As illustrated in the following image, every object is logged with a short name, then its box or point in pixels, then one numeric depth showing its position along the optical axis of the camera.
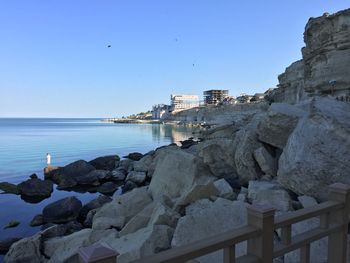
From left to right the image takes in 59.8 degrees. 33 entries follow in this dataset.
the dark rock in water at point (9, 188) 19.51
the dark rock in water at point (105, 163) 27.49
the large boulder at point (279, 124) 8.99
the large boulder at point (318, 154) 6.36
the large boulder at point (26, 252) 9.21
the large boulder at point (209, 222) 6.39
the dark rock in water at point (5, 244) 11.01
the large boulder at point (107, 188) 20.24
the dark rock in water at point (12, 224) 13.81
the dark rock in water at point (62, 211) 13.91
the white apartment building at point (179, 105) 182.88
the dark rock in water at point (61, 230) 10.86
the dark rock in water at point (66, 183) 21.28
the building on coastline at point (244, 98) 139.25
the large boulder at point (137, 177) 20.73
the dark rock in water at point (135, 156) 32.59
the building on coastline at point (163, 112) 187.06
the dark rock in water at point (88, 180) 22.19
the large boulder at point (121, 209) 10.09
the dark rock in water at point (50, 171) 23.69
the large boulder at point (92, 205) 14.27
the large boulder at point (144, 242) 6.77
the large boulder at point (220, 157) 11.16
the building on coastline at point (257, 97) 126.84
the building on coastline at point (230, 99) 149.50
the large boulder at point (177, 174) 10.70
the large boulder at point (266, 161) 9.15
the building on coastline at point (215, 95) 190.88
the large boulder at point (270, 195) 6.93
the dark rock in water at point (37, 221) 13.91
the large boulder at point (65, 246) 8.23
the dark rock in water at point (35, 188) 19.05
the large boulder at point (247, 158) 9.70
